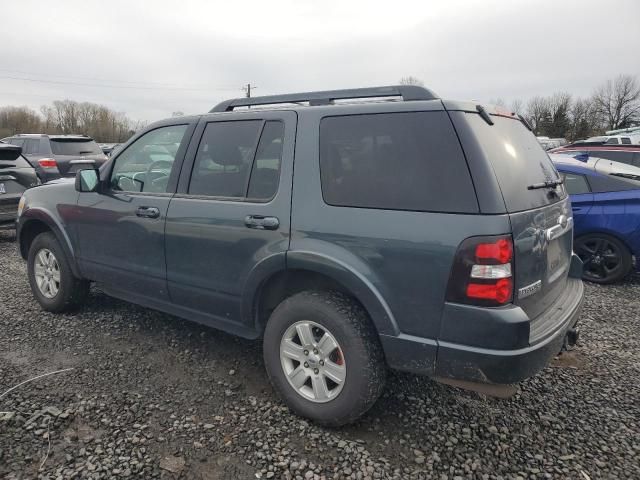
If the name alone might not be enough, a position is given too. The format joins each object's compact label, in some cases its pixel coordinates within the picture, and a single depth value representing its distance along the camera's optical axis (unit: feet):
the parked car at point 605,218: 16.92
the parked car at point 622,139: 69.15
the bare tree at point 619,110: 193.29
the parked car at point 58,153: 32.86
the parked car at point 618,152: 28.22
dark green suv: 6.87
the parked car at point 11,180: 22.35
